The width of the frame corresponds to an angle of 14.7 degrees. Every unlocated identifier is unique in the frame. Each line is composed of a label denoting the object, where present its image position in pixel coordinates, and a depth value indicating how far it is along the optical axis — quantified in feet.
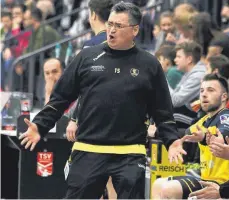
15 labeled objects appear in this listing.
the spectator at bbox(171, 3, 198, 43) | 42.98
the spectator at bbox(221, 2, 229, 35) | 47.03
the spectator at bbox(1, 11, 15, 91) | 55.31
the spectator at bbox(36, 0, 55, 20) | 59.37
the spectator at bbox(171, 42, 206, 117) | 35.60
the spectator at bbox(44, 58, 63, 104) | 36.14
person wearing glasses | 24.56
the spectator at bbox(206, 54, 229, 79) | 34.06
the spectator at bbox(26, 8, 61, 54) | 53.06
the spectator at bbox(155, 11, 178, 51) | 46.50
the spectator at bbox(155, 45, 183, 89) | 38.32
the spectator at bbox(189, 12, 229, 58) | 40.22
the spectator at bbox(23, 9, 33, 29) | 55.16
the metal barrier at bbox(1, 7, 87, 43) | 58.75
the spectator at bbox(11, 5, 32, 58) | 56.95
